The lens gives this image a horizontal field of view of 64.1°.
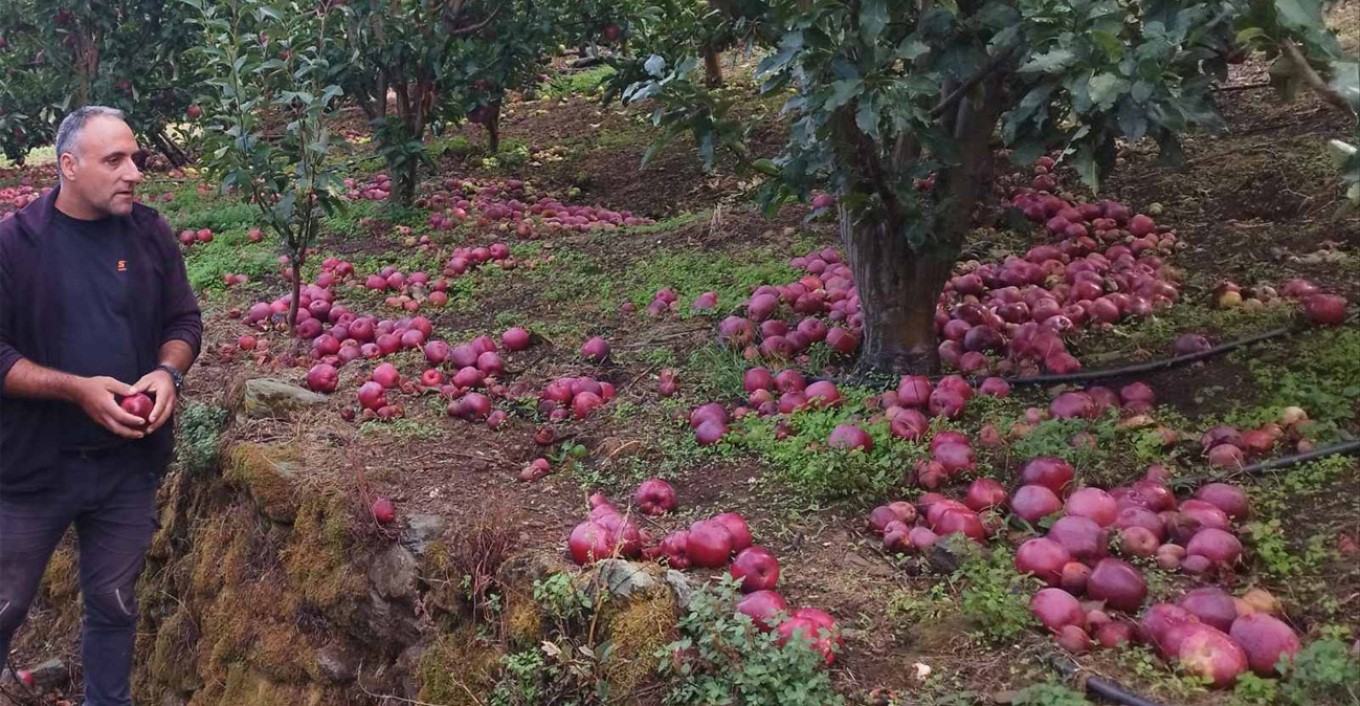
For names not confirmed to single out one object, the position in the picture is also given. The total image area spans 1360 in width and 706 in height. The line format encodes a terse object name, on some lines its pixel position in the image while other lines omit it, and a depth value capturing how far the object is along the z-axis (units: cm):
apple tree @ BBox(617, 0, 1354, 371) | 271
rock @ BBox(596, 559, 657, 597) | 286
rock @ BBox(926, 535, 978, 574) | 288
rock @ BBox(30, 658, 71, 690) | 473
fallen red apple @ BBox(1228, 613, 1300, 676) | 235
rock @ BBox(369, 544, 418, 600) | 343
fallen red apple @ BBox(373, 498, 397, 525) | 356
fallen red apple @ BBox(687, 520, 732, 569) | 299
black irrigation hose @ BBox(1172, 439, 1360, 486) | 312
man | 316
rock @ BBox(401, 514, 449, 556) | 345
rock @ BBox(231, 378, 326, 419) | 445
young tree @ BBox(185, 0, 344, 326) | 500
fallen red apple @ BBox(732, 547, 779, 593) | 287
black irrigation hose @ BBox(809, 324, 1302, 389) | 388
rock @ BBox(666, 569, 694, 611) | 279
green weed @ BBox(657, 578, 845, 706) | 246
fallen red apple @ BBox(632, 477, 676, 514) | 342
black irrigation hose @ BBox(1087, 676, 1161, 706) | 229
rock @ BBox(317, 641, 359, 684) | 367
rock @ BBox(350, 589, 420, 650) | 344
